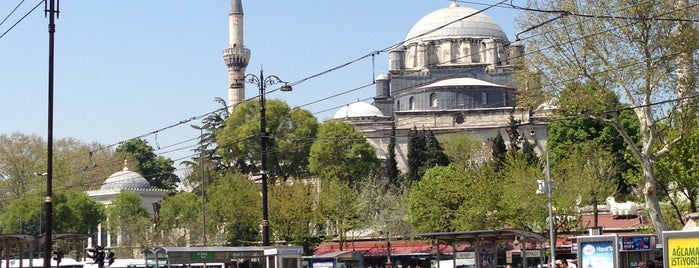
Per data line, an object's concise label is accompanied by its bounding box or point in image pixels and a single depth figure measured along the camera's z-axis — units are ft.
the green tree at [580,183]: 161.58
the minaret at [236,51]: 379.14
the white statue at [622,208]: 181.06
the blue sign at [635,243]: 95.04
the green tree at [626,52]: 106.83
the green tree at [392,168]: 292.73
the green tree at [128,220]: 255.29
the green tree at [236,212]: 205.77
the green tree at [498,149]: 245.02
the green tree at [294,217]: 193.26
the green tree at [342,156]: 282.36
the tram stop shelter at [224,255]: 112.16
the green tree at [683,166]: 150.30
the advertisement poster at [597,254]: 85.97
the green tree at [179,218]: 232.53
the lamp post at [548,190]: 120.96
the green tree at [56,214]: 260.01
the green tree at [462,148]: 307.52
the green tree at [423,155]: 292.20
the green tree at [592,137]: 226.79
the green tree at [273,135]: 281.74
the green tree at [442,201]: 180.77
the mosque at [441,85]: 373.20
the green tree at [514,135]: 274.89
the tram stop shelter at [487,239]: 93.50
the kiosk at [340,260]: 131.44
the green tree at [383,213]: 215.72
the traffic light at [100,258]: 135.64
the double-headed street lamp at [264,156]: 116.78
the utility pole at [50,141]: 86.38
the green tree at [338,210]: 202.69
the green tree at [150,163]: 396.98
